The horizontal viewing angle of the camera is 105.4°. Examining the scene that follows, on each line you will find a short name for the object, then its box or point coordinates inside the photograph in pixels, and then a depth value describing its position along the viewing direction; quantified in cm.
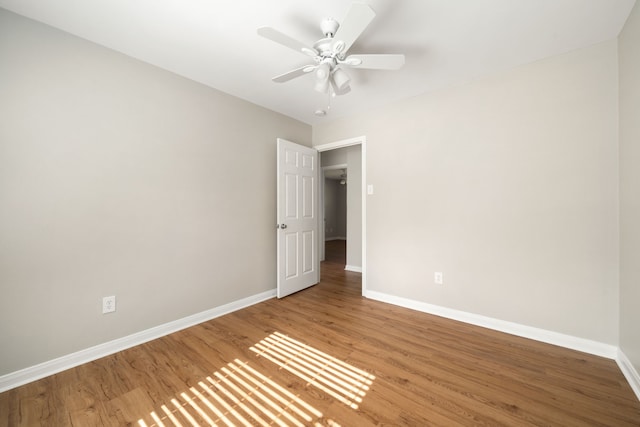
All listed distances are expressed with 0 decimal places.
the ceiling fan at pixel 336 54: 138
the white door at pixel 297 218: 317
